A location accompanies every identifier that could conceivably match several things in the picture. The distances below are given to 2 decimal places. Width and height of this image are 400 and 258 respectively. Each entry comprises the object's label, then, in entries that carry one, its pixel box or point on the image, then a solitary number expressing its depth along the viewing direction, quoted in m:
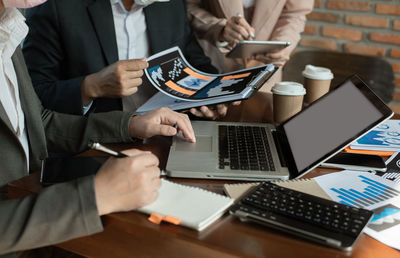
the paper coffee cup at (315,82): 1.41
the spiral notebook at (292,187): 0.85
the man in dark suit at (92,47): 1.37
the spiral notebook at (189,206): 0.75
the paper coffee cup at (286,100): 1.28
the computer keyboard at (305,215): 0.71
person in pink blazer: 1.81
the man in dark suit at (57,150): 0.75
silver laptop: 0.92
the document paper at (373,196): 0.76
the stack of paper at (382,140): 1.11
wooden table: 0.70
